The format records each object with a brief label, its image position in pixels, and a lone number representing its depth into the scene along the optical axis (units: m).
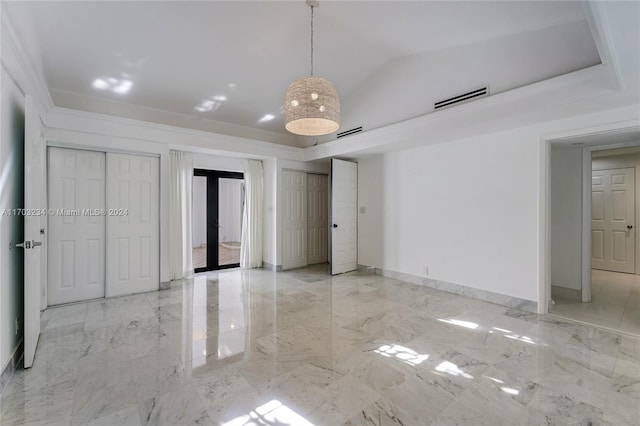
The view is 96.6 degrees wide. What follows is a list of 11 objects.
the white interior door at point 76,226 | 3.95
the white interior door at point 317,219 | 6.92
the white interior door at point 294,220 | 6.38
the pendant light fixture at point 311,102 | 2.99
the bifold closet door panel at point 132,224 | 4.35
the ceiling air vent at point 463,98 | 3.60
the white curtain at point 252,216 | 6.30
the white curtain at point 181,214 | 5.35
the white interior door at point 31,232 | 2.44
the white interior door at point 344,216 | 5.75
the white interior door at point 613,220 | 5.68
